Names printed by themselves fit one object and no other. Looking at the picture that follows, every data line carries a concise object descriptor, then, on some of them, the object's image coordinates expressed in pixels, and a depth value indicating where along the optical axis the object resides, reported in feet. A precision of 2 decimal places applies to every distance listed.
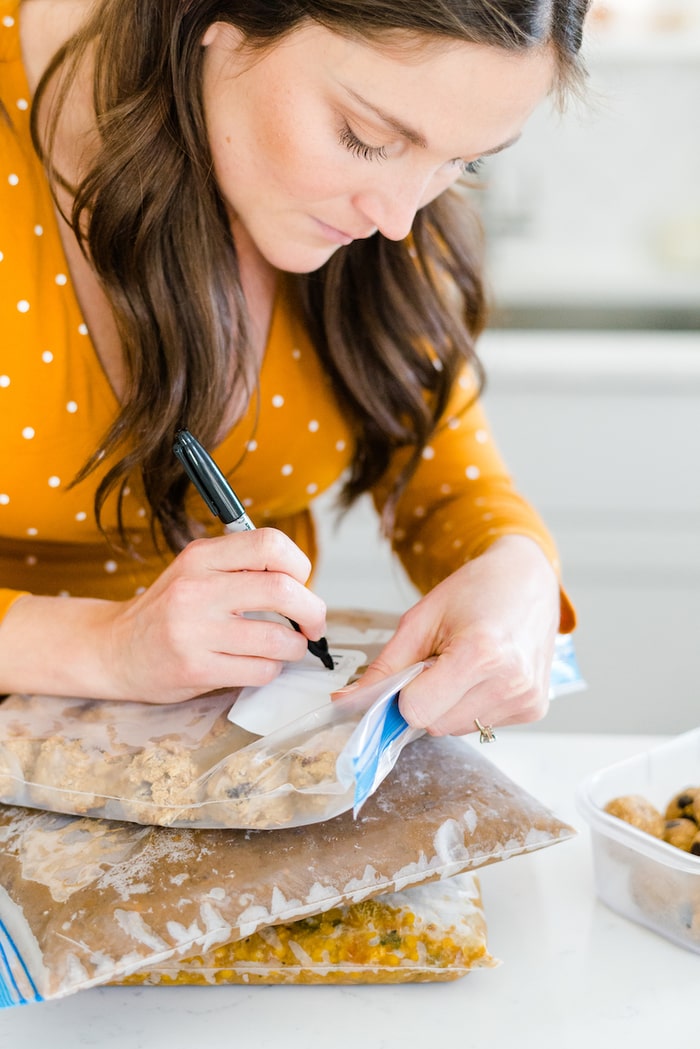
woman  2.30
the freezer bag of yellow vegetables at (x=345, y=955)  2.09
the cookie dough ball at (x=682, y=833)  2.30
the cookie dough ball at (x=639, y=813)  2.36
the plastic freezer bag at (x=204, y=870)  1.92
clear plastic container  2.21
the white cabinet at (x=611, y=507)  7.13
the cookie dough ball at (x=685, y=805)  2.40
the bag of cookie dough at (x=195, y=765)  2.07
